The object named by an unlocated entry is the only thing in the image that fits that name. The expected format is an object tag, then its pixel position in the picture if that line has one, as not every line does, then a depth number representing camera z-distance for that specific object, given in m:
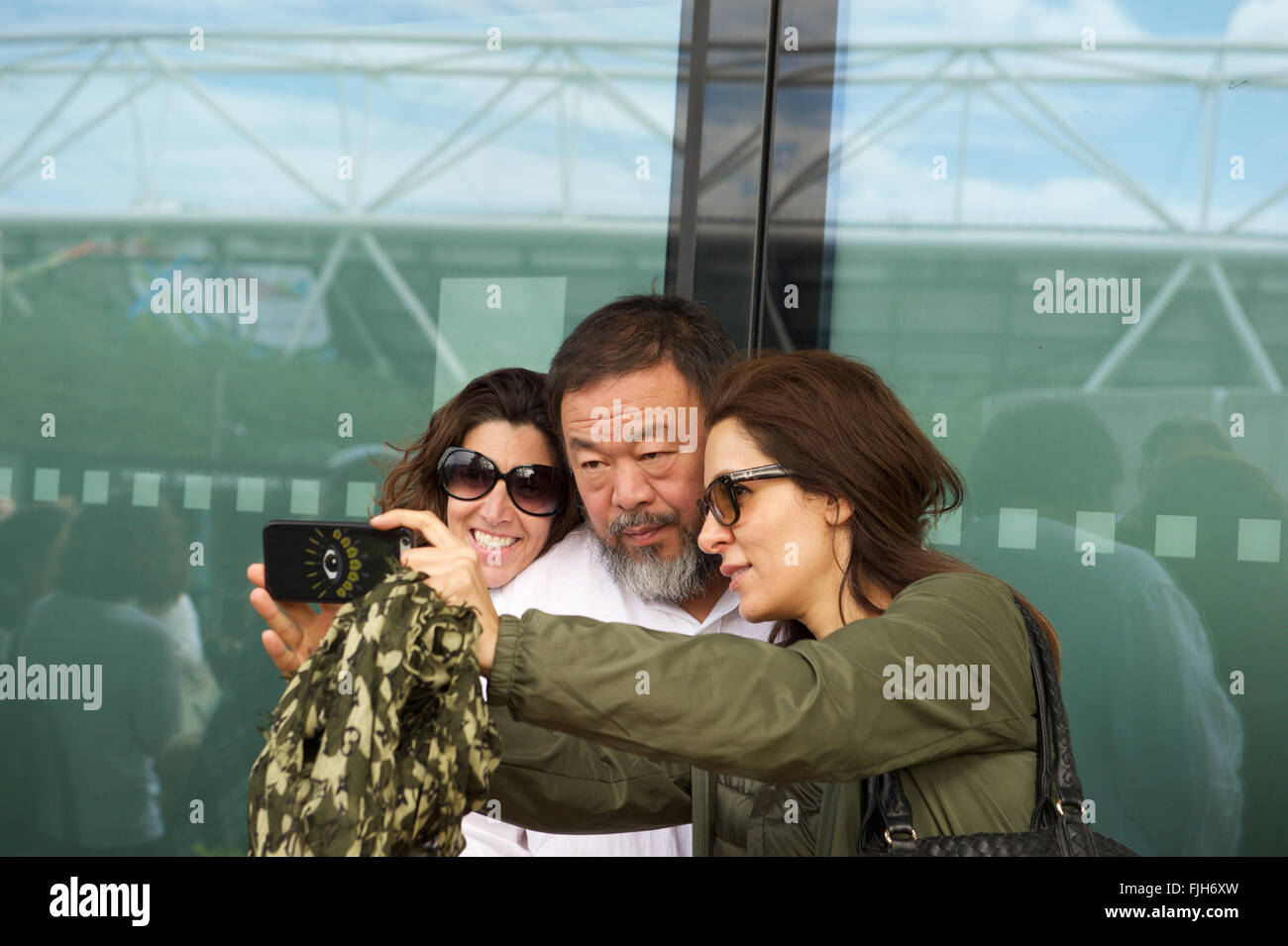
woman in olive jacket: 1.21
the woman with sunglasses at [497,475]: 2.38
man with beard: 2.26
